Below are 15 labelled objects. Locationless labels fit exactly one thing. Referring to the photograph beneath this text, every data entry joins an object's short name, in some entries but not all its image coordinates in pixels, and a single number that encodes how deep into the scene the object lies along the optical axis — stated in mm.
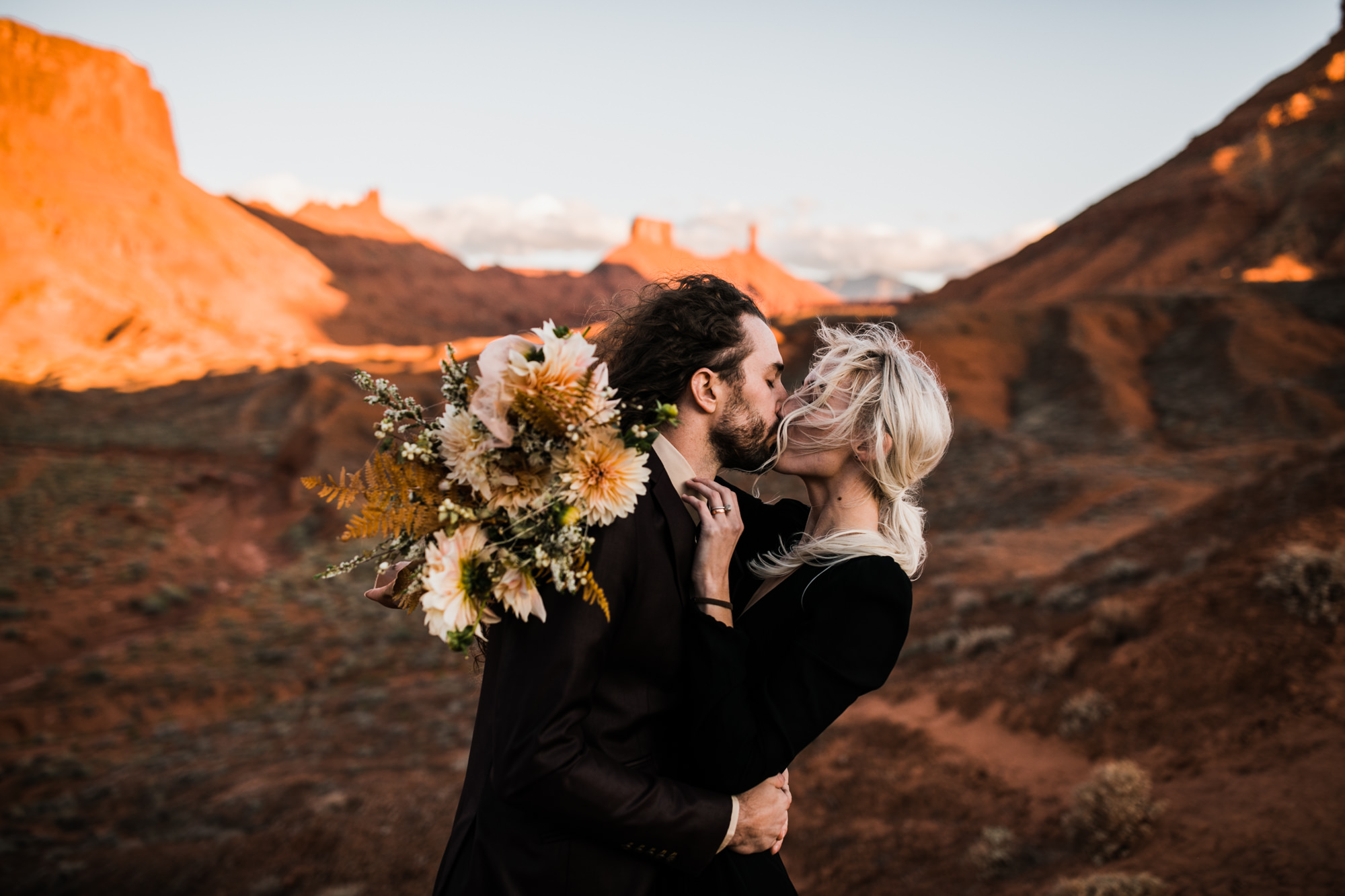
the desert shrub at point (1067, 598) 10094
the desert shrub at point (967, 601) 11703
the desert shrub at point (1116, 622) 7855
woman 1899
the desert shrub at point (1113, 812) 5078
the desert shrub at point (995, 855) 5438
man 1704
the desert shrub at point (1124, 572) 10203
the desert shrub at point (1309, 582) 6426
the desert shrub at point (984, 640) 9875
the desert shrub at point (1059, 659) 7996
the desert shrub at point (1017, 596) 11117
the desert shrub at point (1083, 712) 6918
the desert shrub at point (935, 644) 10523
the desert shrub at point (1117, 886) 4293
